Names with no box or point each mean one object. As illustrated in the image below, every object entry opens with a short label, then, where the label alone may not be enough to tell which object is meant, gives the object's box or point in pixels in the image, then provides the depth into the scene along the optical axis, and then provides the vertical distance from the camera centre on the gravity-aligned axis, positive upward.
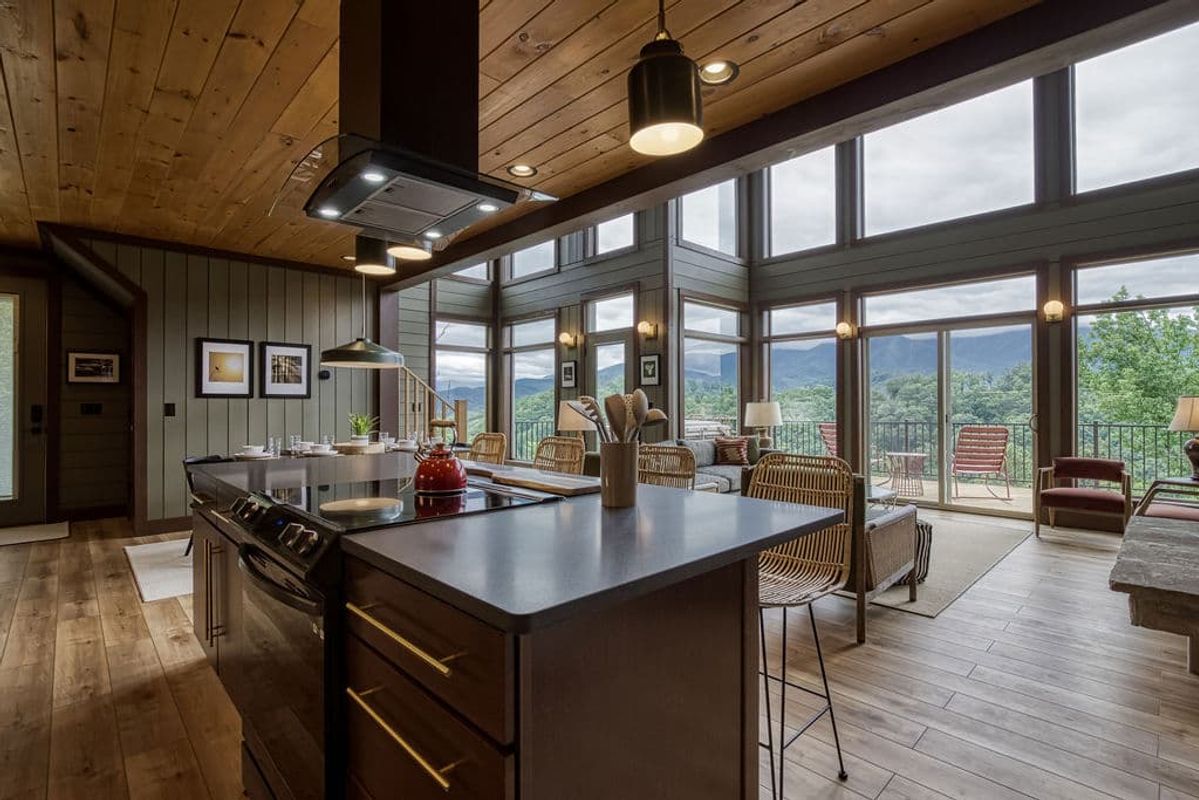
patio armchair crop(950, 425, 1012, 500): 6.37 -0.55
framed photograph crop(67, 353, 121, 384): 5.92 +0.39
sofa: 5.84 -0.72
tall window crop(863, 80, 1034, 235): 6.23 +2.71
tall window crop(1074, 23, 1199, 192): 5.38 +2.74
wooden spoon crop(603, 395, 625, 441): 1.65 -0.02
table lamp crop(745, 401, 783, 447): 7.14 -0.13
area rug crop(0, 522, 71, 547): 5.06 -1.13
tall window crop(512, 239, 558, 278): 9.14 +2.30
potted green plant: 5.64 -0.20
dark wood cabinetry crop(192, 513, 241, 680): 2.08 -0.72
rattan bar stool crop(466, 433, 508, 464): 3.59 -0.27
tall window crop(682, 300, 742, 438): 7.78 +0.47
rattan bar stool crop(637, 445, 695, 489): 2.46 -0.27
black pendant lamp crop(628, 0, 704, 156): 1.73 +0.93
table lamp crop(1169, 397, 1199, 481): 4.24 -0.14
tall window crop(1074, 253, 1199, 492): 5.34 +0.41
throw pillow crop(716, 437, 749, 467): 7.11 -0.57
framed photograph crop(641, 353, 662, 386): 7.46 +0.43
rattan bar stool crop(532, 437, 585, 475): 2.99 -0.26
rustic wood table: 1.63 -0.54
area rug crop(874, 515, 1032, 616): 3.63 -1.19
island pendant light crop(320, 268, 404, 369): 3.94 +0.34
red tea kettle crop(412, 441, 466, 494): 1.89 -0.23
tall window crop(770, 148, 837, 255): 7.73 +2.69
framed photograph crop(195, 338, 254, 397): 5.62 +0.36
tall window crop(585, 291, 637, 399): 8.06 +0.87
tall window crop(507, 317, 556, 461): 9.20 +0.34
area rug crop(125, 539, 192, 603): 3.78 -1.16
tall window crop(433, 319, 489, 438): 9.12 +0.64
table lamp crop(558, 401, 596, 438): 5.96 -0.18
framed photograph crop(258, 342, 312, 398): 5.97 +0.37
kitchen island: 0.95 -0.48
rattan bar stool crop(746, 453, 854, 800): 1.97 -0.50
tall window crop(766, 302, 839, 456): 7.65 +0.39
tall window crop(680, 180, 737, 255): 7.88 +2.56
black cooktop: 1.52 -0.29
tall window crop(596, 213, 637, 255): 7.99 +2.36
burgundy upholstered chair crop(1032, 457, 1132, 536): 4.81 -0.77
